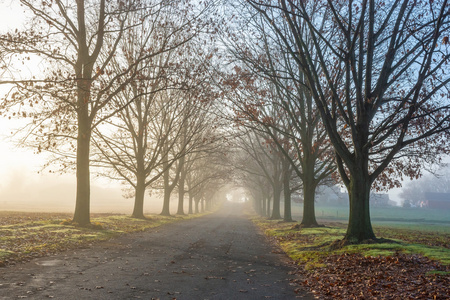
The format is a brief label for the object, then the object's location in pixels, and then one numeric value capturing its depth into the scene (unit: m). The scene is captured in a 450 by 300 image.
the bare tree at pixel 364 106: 12.32
